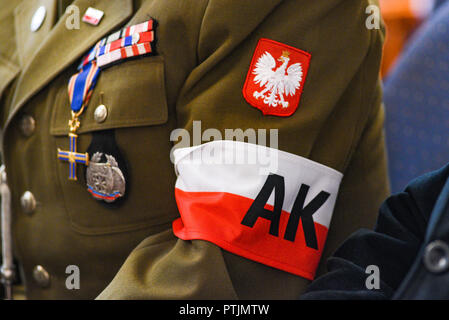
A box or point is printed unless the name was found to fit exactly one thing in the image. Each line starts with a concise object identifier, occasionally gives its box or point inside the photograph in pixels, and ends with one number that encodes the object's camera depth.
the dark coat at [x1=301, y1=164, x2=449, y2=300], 1.82
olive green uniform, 1.87
